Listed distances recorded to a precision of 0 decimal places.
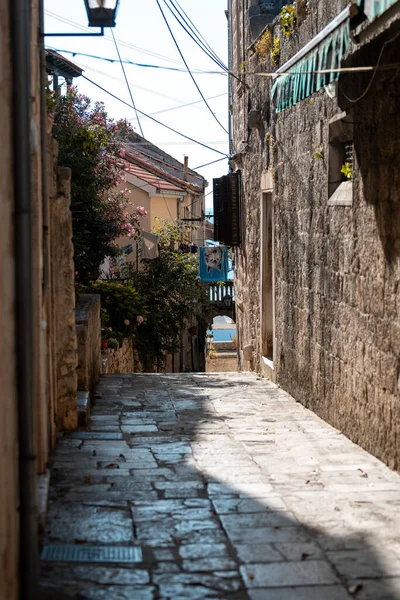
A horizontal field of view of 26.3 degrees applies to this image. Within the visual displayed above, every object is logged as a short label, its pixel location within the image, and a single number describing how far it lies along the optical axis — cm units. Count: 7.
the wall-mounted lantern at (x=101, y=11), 696
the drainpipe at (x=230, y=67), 1987
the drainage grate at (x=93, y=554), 430
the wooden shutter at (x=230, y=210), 1591
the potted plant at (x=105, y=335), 1288
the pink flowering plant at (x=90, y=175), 1410
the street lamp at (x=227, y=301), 2769
